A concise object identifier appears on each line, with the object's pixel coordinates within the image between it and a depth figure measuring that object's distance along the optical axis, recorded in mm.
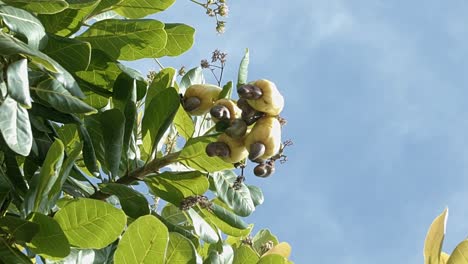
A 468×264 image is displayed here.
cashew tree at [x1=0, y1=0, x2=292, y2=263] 2086
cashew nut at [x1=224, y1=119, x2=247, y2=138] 2207
